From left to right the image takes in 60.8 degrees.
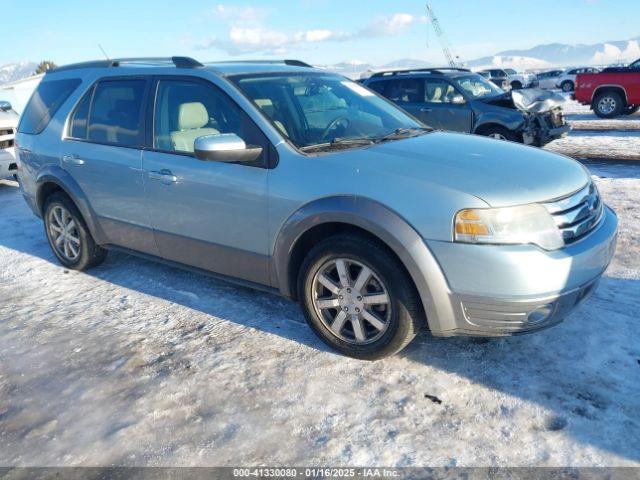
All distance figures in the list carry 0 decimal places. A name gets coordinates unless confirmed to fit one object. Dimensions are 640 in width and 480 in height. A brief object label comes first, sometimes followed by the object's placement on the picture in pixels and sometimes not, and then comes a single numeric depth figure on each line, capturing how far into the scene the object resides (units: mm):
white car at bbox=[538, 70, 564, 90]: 40250
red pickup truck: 16188
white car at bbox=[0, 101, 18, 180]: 8875
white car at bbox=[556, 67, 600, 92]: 36906
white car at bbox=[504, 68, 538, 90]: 38125
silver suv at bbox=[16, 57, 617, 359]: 2822
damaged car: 9703
